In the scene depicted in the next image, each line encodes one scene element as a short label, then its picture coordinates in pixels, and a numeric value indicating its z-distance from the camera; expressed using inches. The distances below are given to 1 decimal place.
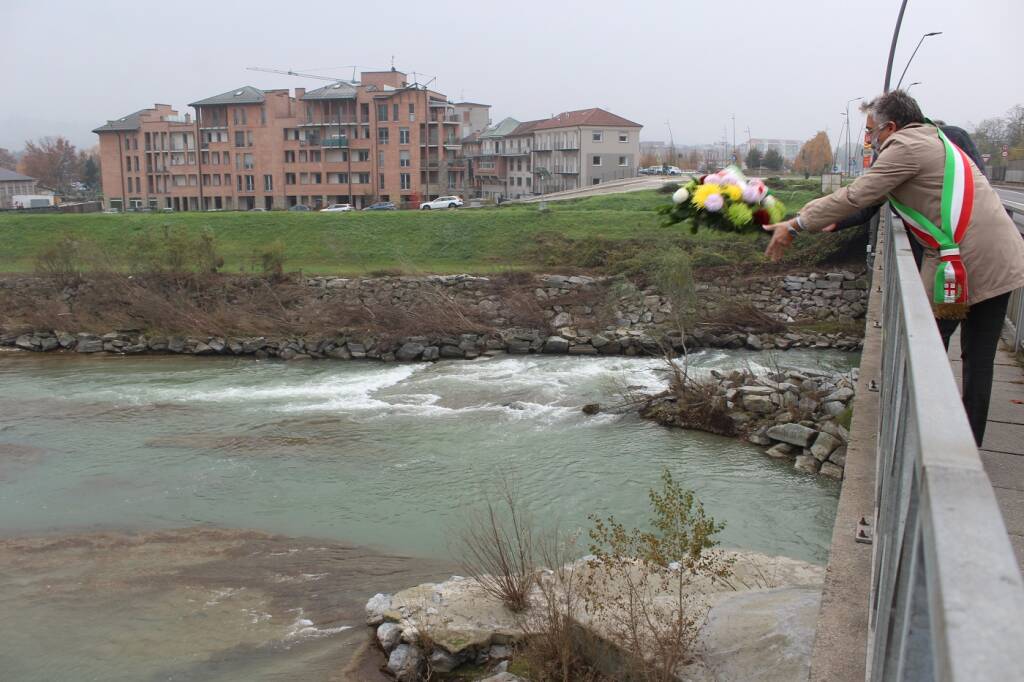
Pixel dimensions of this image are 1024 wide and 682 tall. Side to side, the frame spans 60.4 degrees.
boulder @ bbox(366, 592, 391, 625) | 386.9
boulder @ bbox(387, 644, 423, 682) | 341.4
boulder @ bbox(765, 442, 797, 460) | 647.1
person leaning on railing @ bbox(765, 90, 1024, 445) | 178.7
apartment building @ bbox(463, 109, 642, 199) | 3058.6
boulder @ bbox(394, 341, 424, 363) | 1120.8
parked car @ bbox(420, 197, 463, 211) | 2384.0
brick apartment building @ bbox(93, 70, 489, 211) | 3004.4
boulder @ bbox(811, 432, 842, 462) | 613.6
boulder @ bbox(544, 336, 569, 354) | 1137.4
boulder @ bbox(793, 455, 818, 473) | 606.9
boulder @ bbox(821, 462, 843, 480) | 587.2
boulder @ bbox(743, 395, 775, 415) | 722.8
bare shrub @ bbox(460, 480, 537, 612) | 356.5
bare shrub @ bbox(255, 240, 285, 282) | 1422.2
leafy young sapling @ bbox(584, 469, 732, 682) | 255.4
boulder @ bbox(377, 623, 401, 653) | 362.6
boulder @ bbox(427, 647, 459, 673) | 342.3
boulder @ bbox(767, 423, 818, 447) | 648.4
